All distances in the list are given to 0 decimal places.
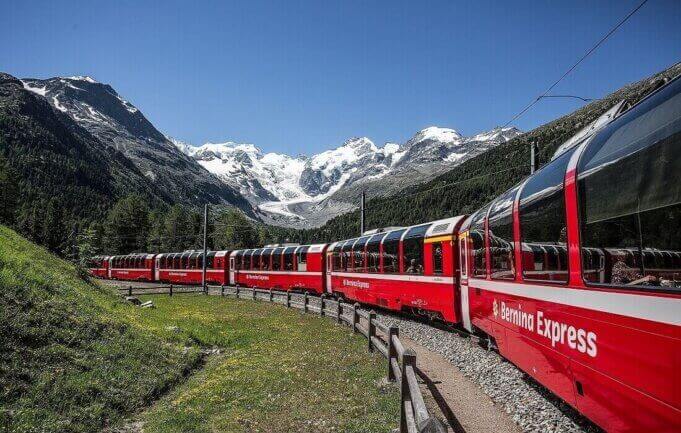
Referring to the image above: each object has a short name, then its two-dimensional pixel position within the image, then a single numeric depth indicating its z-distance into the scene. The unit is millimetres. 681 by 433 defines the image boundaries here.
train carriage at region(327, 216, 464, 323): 15812
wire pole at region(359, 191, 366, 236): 33156
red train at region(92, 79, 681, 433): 4145
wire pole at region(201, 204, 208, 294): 37666
